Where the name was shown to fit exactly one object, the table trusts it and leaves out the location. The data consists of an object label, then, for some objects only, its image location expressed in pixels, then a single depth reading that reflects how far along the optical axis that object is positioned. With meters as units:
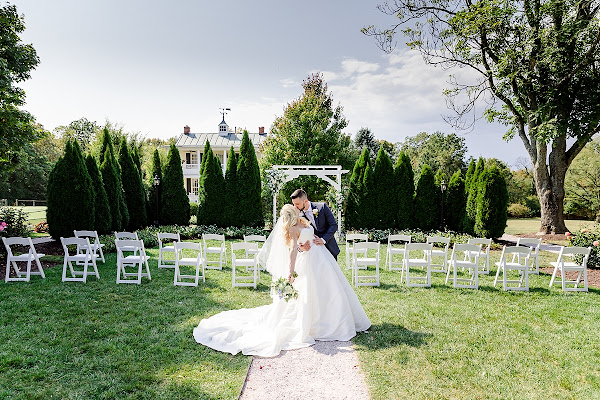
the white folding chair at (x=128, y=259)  7.25
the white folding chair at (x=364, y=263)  7.40
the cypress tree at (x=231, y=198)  15.93
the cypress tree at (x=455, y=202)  15.69
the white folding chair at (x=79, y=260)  7.27
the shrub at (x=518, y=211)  30.92
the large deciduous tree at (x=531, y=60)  14.38
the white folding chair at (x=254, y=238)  8.70
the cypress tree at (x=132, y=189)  15.01
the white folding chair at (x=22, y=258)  7.25
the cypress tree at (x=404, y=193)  15.51
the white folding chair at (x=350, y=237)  9.13
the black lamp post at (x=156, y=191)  14.73
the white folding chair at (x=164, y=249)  8.48
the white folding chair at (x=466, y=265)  7.30
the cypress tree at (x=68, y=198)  11.36
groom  5.20
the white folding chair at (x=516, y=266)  7.21
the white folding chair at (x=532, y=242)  8.39
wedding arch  13.56
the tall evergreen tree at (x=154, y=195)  16.31
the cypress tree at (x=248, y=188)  15.93
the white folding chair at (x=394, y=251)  8.93
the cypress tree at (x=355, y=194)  15.66
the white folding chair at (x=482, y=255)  8.53
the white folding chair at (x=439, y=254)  8.54
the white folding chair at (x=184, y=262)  7.11
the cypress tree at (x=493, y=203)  13.84
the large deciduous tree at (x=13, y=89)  9.97
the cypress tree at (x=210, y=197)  15.95
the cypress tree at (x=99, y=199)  12.38
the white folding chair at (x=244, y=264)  6.97
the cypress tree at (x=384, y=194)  15.48
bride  4.64
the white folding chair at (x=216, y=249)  8.13
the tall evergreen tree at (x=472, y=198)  14.58
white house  31.27
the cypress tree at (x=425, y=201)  15.59
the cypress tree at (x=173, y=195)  16.19
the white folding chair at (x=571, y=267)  7.37
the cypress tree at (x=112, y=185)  13.35
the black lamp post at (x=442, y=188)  14.86
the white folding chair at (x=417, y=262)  7.10
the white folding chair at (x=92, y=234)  8.62
